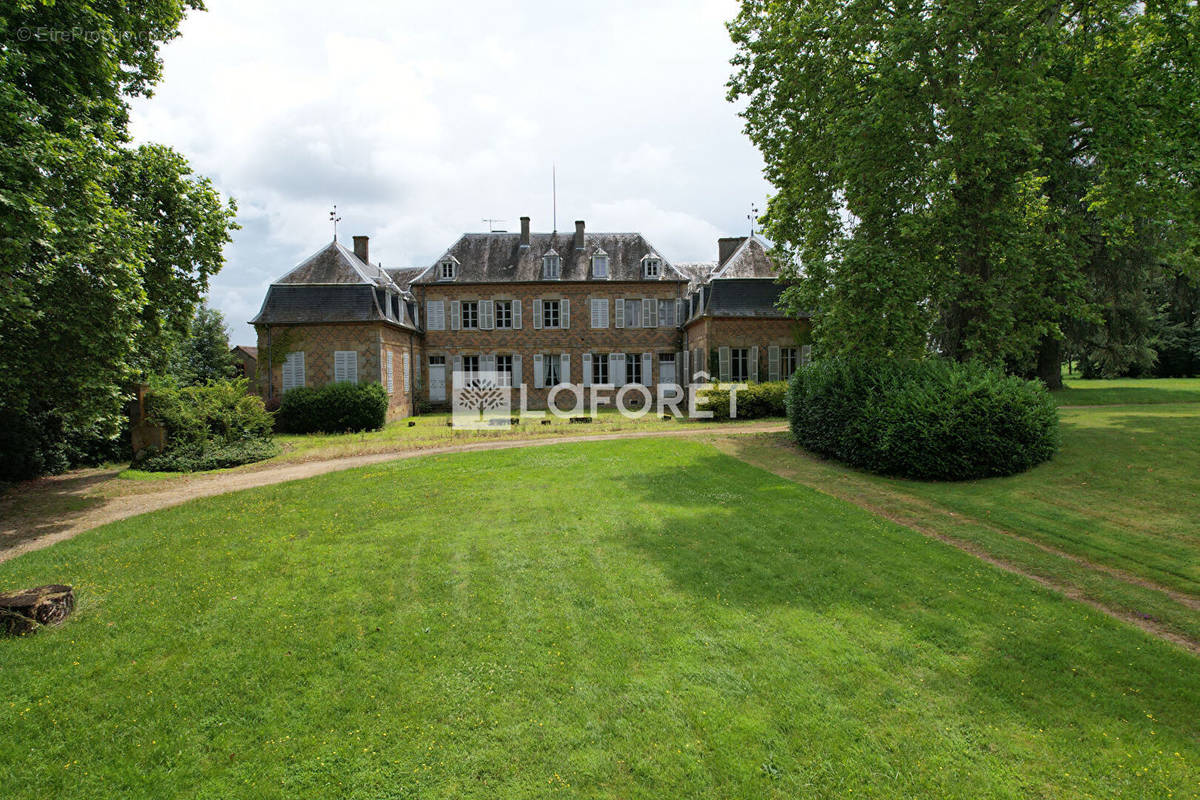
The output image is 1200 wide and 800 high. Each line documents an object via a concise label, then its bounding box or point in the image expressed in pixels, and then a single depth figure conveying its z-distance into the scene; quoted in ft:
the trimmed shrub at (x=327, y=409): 61.41
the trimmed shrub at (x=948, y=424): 32.32
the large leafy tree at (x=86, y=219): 23.21
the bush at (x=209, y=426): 43.06
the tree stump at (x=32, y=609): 15.44
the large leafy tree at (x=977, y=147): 32.04
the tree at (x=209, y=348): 89.10
